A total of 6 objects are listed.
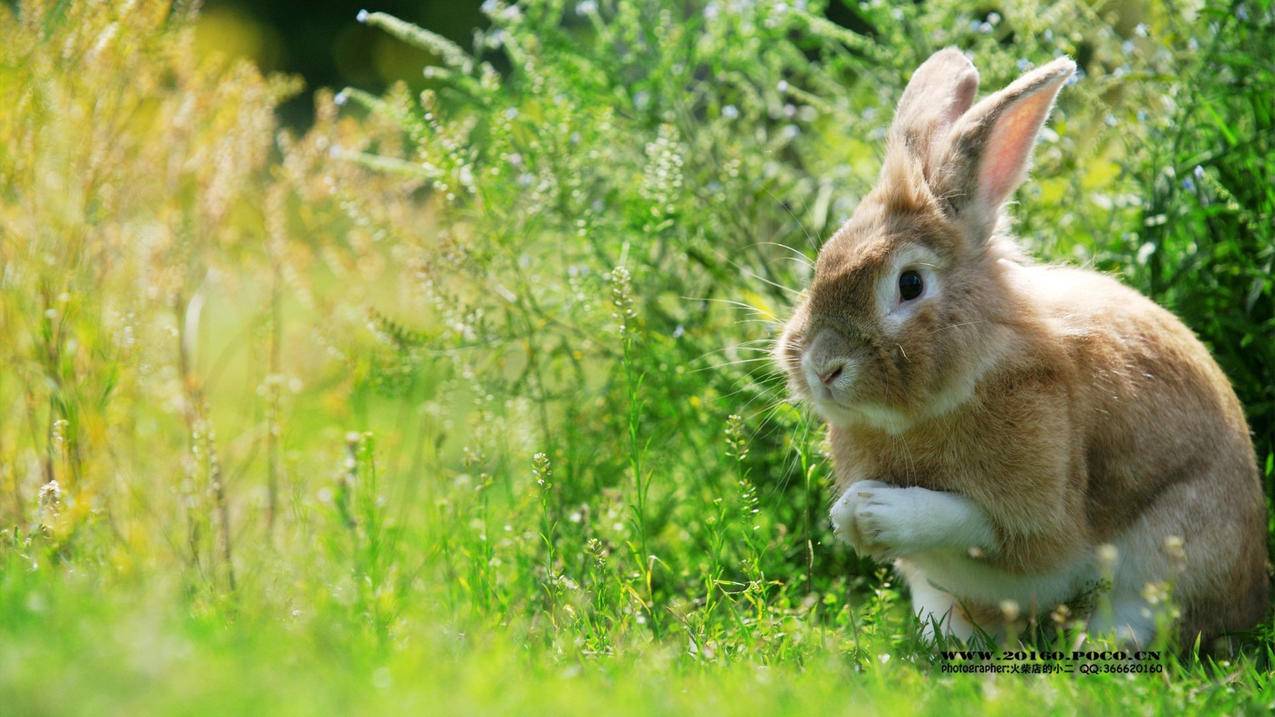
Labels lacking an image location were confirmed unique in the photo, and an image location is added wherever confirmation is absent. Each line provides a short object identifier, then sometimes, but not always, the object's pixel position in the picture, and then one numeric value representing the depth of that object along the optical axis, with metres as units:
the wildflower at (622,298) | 6.09
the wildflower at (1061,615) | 5.25
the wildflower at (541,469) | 5.93
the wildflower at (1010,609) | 4.90
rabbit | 5.68
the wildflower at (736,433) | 6.06
